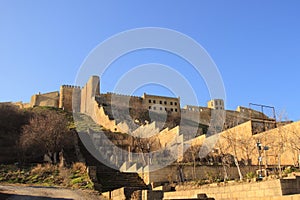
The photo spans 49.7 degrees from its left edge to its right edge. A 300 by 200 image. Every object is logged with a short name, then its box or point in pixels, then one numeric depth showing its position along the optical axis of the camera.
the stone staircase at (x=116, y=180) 16.04
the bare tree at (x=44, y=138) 27.86
